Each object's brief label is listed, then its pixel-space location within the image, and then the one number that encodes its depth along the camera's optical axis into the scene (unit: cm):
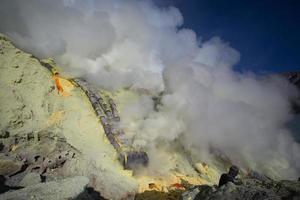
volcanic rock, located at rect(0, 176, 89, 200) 677
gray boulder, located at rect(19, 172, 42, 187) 818
